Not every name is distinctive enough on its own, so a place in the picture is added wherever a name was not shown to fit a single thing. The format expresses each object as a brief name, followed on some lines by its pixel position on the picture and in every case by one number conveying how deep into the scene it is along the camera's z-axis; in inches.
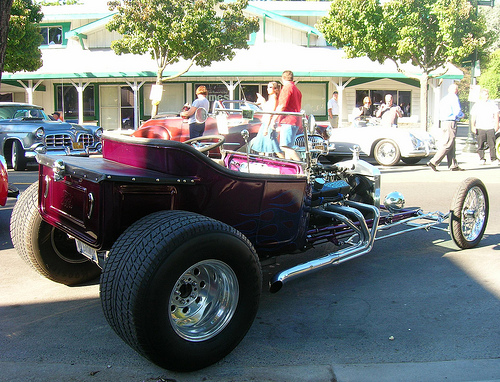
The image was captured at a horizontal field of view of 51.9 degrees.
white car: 509.0
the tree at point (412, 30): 673.0
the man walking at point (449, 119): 445.7
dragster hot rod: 108.3
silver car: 462.3
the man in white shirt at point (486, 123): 523.2
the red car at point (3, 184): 231.3
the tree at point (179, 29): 757.3
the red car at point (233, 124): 173.6
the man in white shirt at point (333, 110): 681.0
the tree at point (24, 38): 726.9
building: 940.6
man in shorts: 167.2
